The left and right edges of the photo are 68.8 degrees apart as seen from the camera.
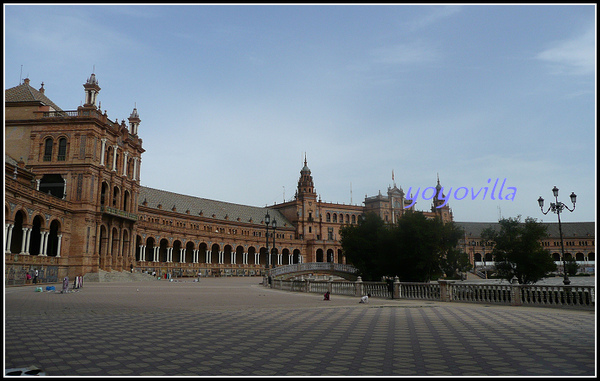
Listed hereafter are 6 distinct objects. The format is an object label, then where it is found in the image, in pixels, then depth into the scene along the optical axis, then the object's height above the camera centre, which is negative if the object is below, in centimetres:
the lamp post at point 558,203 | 2969 +372
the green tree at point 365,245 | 4919 +152
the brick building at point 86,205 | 4072 +652
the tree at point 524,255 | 3130 +11
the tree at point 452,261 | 4078 -36
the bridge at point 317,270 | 5572 -156
